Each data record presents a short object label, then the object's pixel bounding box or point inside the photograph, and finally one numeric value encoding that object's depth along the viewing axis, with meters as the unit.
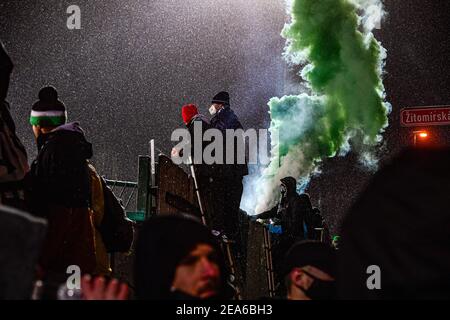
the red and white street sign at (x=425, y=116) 12.72
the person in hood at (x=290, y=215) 11.62
